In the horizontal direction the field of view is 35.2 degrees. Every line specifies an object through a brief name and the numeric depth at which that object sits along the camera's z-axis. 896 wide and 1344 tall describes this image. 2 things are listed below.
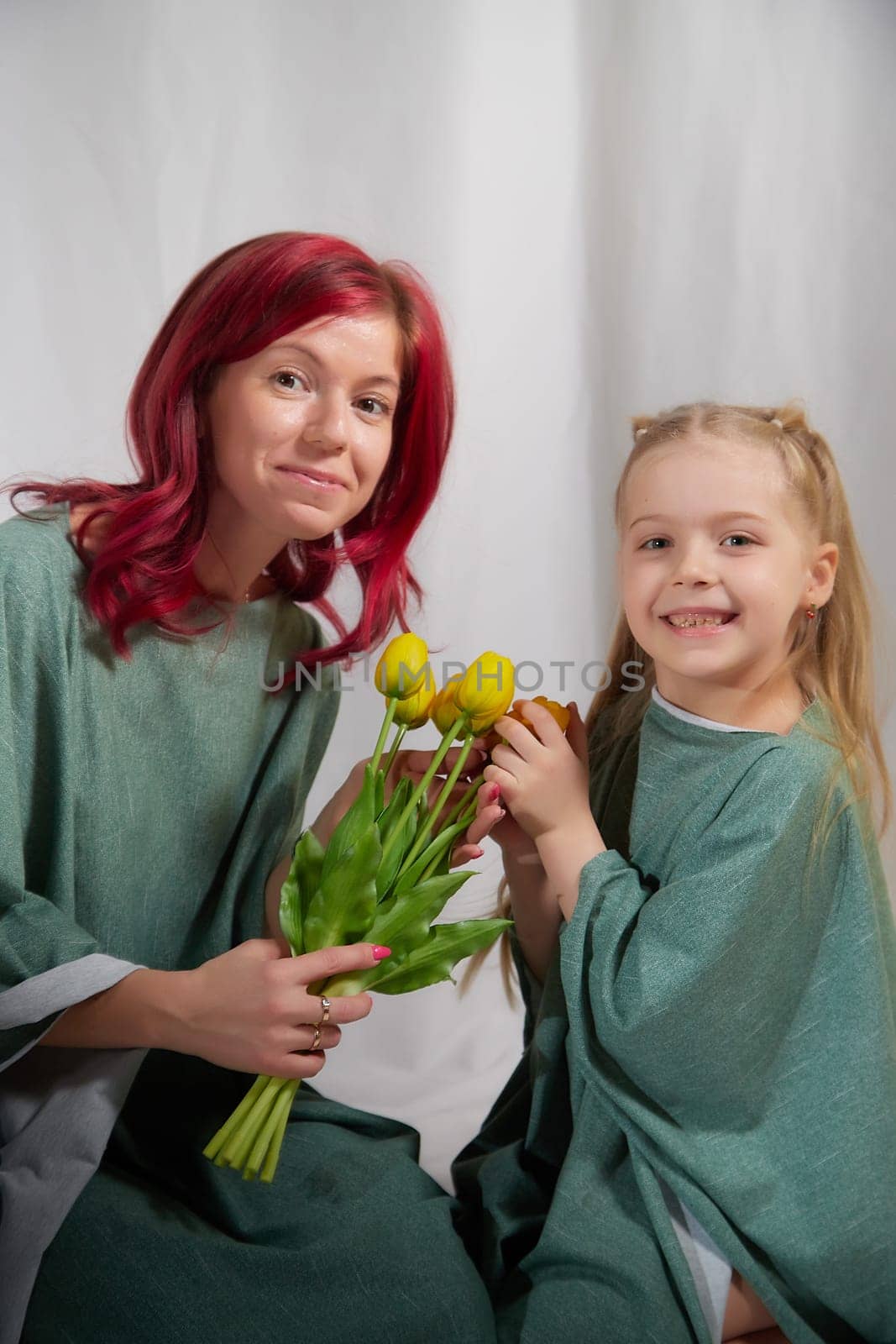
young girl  1.05
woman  1.07
